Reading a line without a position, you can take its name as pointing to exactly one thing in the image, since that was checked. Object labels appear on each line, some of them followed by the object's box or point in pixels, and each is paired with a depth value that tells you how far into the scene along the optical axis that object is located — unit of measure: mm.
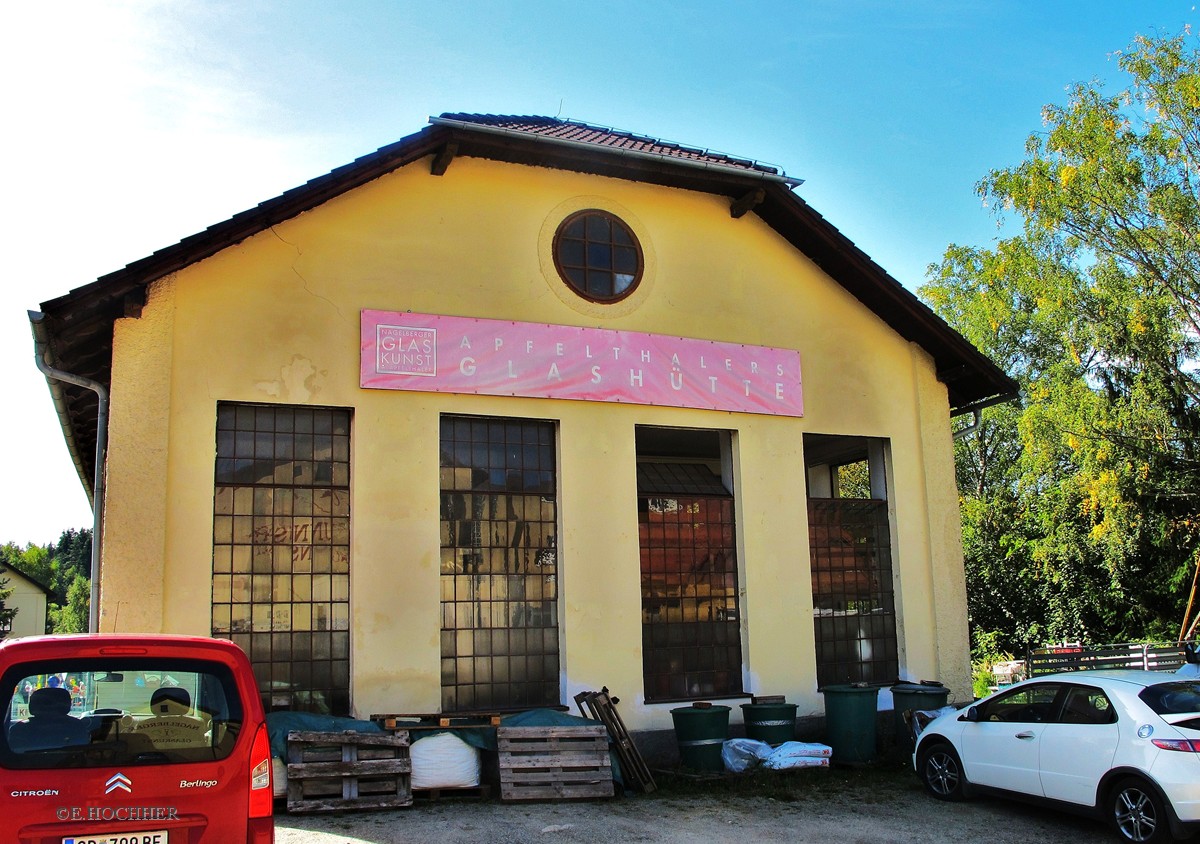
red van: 5160
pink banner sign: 11445
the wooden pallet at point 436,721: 10211
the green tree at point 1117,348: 24125
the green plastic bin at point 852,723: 12227
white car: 8094
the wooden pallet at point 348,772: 9289
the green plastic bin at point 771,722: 11828
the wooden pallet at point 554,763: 10031
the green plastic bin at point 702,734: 11375
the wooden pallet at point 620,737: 10680
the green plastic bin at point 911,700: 12680
